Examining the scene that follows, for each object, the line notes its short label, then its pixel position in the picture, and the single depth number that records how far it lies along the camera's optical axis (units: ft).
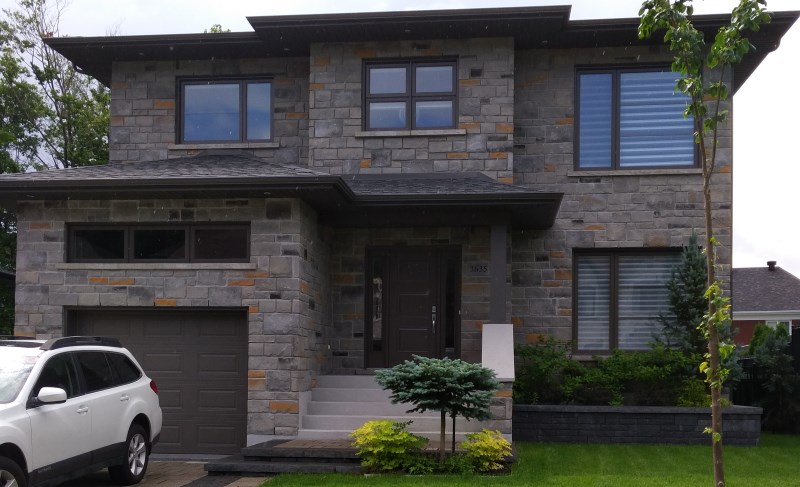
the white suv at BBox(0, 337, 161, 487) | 25.62
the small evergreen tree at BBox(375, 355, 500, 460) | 33.06
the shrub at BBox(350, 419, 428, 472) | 33.19
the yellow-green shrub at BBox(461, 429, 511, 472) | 33.27
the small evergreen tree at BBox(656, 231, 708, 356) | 43.88
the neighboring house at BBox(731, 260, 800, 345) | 128.57
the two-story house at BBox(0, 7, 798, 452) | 39.83
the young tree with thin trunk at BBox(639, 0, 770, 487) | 20.29
